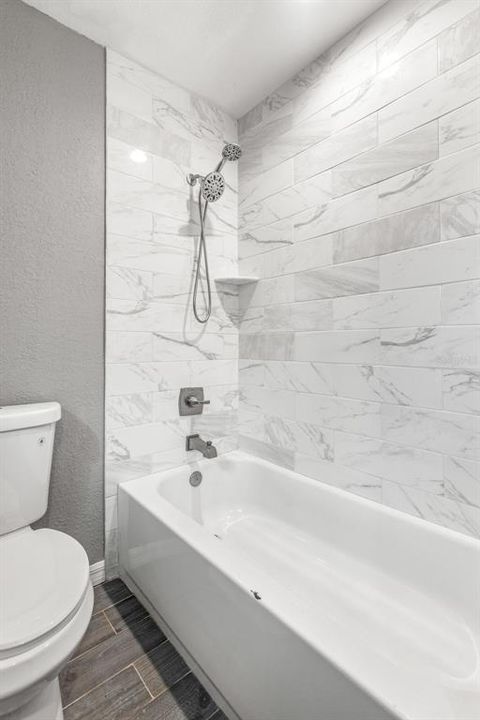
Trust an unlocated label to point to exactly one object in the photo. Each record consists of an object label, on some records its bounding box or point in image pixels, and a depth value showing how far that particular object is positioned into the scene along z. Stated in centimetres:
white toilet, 79
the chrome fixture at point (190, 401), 186
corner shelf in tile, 194
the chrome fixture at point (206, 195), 166
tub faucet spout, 182
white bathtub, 73
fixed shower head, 163
